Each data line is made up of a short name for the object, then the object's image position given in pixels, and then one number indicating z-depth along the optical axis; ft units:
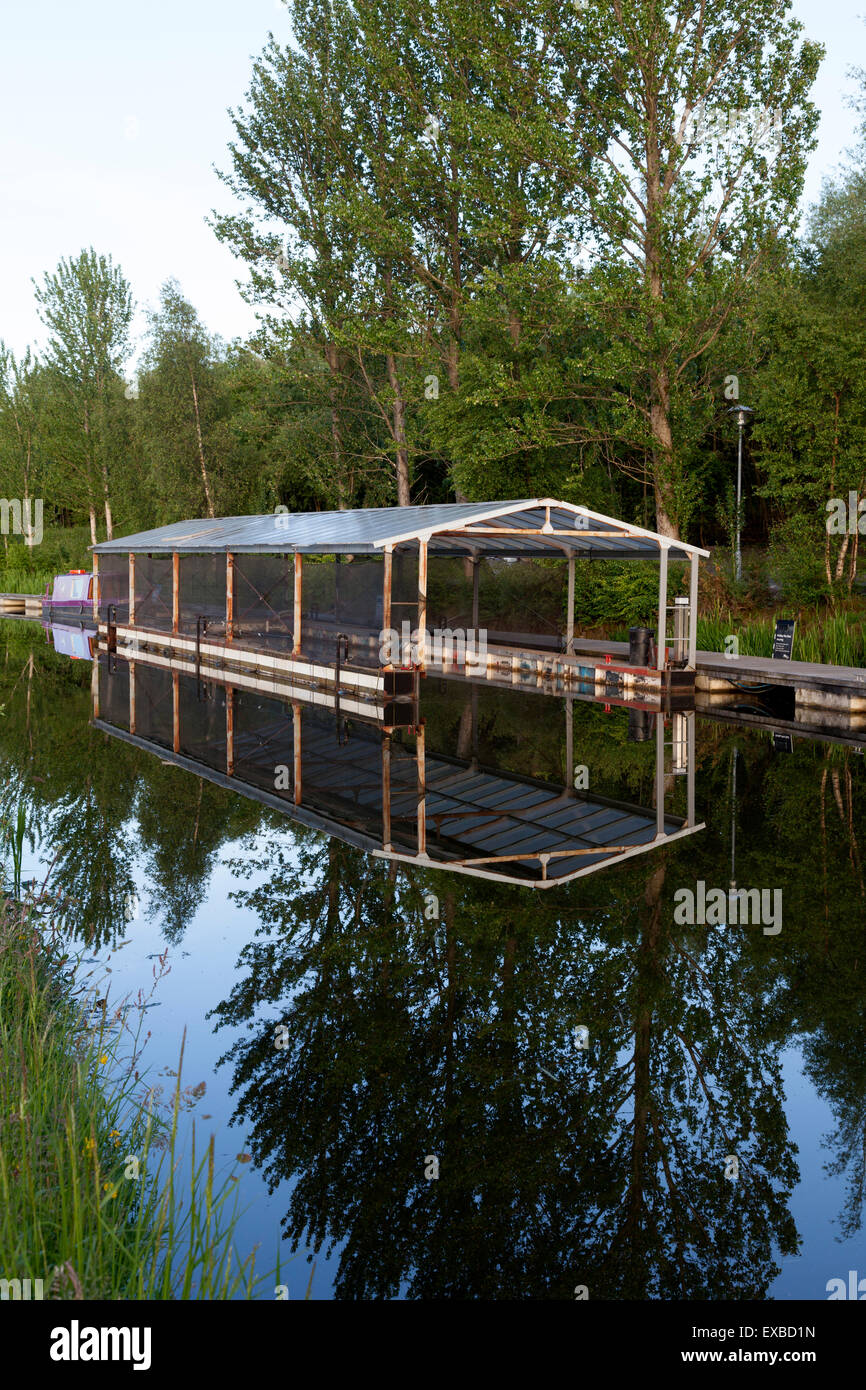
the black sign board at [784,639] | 66.74
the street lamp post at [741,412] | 75.51
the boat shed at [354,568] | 63.10
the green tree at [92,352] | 158.81
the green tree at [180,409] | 140.26
